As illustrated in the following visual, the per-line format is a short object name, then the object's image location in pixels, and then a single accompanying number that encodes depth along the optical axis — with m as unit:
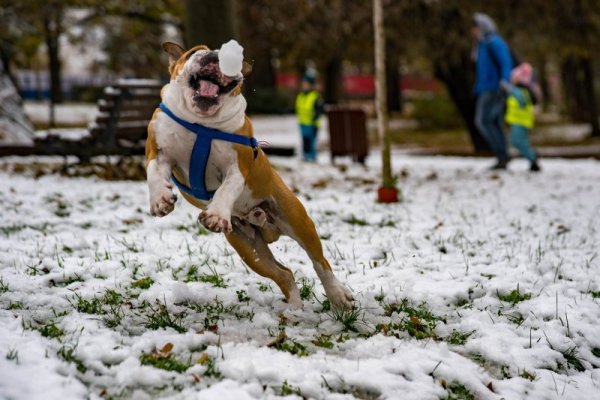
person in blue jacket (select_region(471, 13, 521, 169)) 10.73
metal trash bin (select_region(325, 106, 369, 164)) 13.66
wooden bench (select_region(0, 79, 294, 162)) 9.36
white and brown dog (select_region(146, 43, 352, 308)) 3.47
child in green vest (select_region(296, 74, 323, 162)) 13.70
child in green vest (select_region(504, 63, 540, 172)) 10.96
